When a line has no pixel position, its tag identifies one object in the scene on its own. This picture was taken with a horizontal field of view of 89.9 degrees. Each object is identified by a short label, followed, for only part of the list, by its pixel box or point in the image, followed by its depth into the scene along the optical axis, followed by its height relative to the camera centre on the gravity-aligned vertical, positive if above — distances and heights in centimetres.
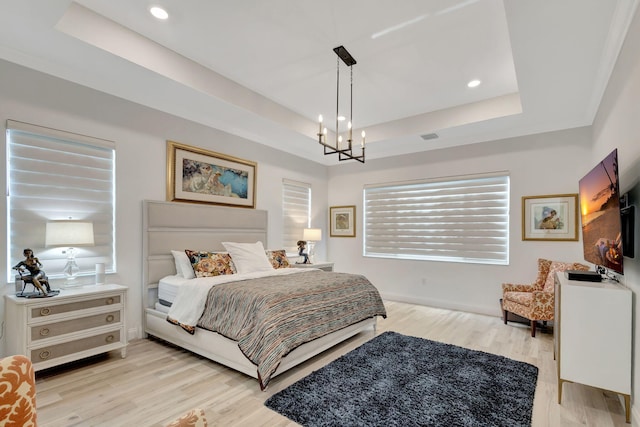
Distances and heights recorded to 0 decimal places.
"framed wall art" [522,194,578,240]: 421 +0
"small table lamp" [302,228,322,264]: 564 -36
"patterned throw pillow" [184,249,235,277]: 366 -56
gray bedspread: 251 -87
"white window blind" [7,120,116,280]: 285 +24
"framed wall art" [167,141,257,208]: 400 +53
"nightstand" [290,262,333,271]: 501 -81
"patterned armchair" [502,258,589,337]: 369 -98
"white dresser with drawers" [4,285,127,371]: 254 -94
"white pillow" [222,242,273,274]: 406 -54
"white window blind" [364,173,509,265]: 480 -5
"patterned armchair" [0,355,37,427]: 92 -53
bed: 280 -65
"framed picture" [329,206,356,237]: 631 -10
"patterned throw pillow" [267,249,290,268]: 451 -62
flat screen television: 218 +1
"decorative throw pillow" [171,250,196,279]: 367 -58
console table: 217 -84
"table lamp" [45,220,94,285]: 277 -18
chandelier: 303 +155
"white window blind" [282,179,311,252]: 569 +9
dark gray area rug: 215 -136
